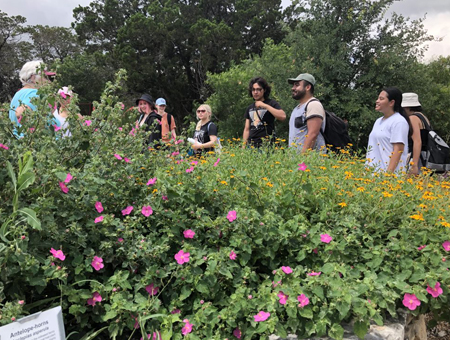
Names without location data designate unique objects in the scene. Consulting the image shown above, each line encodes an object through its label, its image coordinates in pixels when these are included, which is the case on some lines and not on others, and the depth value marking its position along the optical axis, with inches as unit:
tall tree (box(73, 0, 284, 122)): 904.3
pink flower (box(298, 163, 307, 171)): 84.7
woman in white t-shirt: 127.9
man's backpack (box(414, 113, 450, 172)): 153.6
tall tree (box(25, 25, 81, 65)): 1248.2
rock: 64.5
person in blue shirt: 118.3
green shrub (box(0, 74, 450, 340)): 60.6
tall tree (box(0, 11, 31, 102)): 1068.5
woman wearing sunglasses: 177.3
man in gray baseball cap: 142.3
